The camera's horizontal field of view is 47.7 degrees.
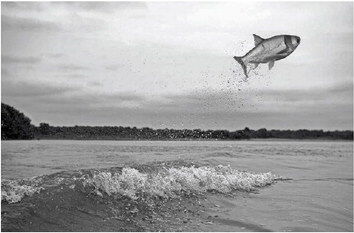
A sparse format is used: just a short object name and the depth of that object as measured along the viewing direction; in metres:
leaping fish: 4.88
